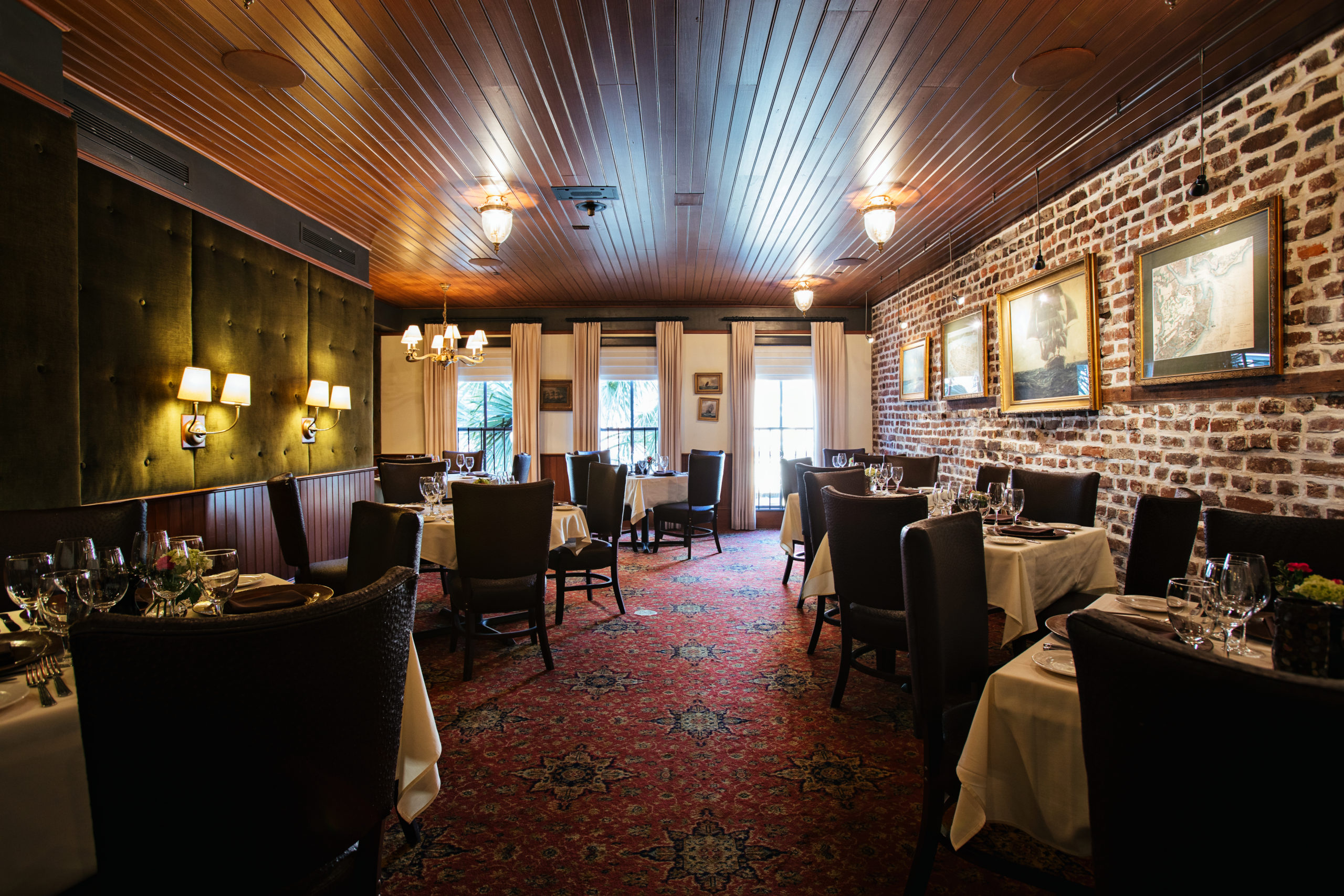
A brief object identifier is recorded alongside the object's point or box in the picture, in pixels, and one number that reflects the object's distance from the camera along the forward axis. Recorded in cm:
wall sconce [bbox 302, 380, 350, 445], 510
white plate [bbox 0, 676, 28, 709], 105
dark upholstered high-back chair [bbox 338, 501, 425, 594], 191
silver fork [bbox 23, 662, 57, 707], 107
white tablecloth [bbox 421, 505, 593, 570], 352
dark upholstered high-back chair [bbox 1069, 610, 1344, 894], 65
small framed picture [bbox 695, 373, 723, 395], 879
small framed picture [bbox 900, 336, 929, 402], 684
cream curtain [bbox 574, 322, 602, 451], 870
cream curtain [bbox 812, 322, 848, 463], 873
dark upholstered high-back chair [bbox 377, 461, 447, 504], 512
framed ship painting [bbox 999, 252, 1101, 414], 417
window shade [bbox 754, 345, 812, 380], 886
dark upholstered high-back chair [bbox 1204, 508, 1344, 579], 195
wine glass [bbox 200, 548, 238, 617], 159
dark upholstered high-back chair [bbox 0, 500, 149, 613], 205
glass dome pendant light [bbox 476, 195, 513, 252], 441
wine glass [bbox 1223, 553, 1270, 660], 126
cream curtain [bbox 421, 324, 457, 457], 878
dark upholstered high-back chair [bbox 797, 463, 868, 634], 387
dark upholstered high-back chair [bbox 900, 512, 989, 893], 161
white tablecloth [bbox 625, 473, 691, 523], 662
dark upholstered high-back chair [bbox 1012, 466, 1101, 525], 343
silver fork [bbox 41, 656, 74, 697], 111
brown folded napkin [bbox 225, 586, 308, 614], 175
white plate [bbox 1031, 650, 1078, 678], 128
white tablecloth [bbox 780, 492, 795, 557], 526
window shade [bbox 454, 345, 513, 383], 880
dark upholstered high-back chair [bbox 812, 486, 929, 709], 256
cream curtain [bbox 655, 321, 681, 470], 867
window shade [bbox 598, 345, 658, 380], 880
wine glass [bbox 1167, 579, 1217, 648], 126
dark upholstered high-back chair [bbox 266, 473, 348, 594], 338
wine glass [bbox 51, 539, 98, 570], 148
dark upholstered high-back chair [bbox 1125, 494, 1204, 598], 241
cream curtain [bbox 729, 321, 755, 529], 870
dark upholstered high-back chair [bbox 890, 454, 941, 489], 548
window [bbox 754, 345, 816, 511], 907
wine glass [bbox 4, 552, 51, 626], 135
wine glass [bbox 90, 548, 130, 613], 136
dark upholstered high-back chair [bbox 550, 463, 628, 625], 414
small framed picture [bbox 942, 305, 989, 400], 561
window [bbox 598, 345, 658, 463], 900
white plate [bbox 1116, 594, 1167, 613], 176
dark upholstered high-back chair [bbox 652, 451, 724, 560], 656
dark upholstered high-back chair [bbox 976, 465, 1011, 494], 414
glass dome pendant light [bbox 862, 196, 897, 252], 452
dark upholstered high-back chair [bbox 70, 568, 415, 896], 84
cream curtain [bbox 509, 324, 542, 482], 869
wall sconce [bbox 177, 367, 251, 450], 372
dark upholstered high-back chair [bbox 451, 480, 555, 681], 312
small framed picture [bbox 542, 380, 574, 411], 880
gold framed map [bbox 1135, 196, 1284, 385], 292
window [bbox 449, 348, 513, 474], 909
